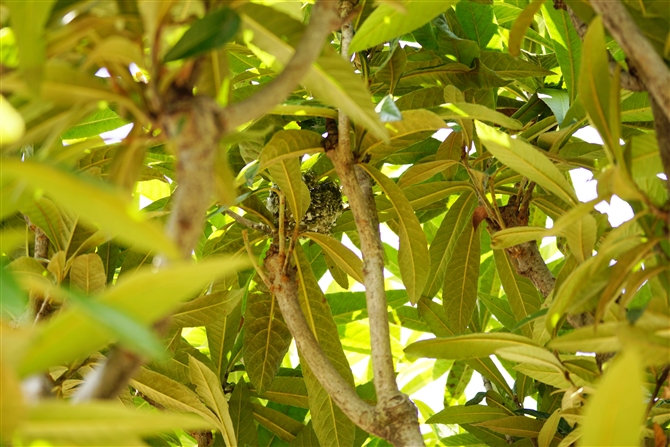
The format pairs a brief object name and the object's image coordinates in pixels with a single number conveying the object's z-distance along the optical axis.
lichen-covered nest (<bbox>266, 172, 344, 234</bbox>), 1.92
